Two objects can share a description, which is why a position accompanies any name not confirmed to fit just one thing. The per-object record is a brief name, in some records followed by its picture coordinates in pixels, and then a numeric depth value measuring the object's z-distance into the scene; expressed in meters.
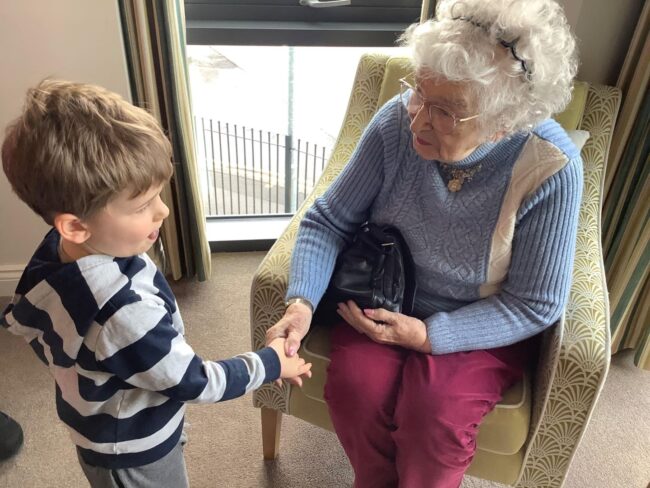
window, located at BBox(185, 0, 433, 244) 1.99
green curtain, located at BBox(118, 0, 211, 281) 1.66
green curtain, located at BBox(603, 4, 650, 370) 1.57
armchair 1.11
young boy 0.78
